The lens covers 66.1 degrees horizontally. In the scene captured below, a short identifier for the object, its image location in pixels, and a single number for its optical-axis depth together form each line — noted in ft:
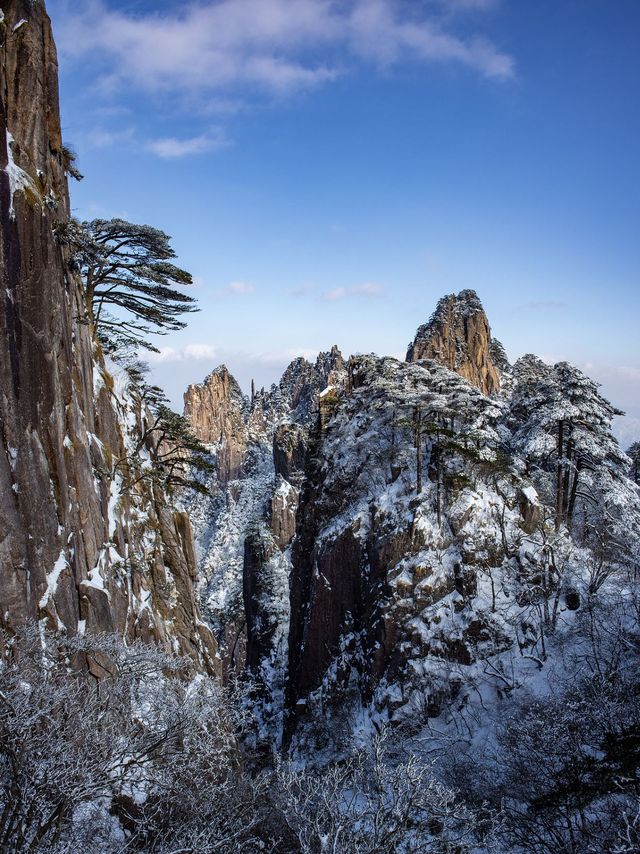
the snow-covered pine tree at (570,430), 84.38
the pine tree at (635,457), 155.54
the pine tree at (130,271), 56.00
